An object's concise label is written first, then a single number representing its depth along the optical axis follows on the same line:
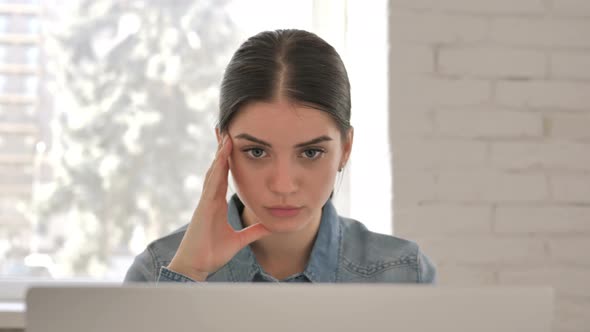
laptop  0.67
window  2.46
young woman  1.37
